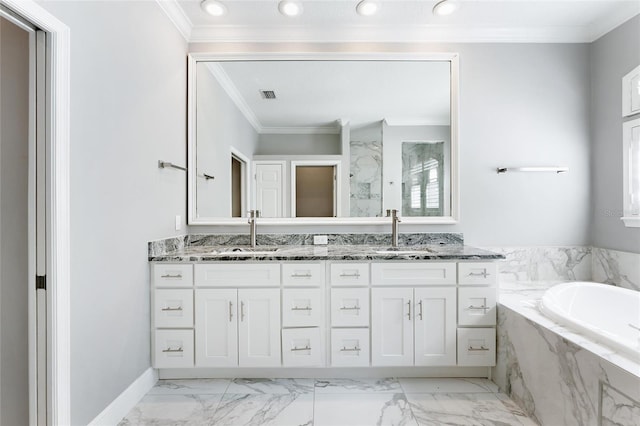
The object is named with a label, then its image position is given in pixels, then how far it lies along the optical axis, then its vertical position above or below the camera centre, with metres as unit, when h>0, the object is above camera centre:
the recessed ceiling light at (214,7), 2.24 +1.41
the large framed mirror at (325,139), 2.57 +0.57
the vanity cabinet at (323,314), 2.09 -0.63
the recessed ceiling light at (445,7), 2.23 +1.40
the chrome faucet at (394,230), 2.52 -0.13
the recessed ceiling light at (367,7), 2.25 +1.41
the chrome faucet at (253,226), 2.55 -0.10
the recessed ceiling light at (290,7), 2.26 +1.41
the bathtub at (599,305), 1.93 -0.56
